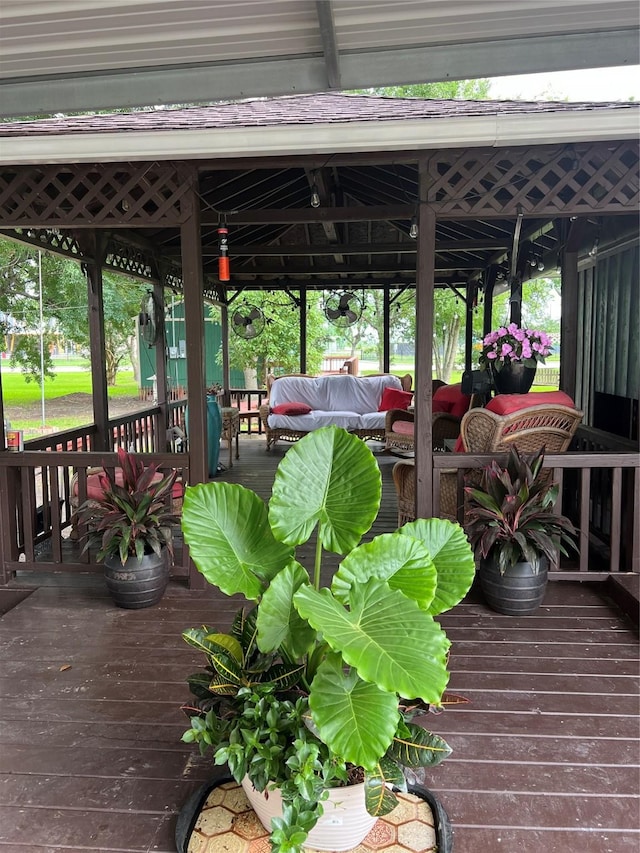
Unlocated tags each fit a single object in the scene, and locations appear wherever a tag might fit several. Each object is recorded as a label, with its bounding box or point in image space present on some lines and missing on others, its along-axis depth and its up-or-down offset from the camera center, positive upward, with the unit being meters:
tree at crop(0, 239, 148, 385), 9.97 +0.94
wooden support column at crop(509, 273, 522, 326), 5.80 +0.53
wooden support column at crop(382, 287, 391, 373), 9.27 +0.39
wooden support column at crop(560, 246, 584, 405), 4.72 +0.26
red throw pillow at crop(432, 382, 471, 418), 7.11 -0.50
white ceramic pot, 1.55 -1.17
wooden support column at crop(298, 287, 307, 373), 9.39 +0.46
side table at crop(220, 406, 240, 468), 7.56 -0.80
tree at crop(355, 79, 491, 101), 17.25 +7.59
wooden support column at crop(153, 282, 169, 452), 6.39 -0.15
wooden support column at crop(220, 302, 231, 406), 9.11 +0.10
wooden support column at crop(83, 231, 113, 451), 5.15 +0.17
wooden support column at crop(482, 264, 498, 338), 7.45 +0.72
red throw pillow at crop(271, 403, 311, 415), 8.33 -0.68
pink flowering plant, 4.01 +0.07
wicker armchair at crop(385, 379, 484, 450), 6.73 -0.80
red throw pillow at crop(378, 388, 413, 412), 8.34 -0.56
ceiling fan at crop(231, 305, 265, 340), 8.77 +0.53
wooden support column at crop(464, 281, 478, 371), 8.81 +0.72
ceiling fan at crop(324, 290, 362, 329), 8.63 +0.70
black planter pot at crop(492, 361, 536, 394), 4.05 -0.13
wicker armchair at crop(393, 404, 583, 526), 3.52 -0.43
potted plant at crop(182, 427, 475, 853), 1.37 -0.64
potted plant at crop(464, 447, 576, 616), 3.10 -0.89
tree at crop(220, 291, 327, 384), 14.61 +0.32
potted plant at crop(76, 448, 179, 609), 3.21 -0.91
